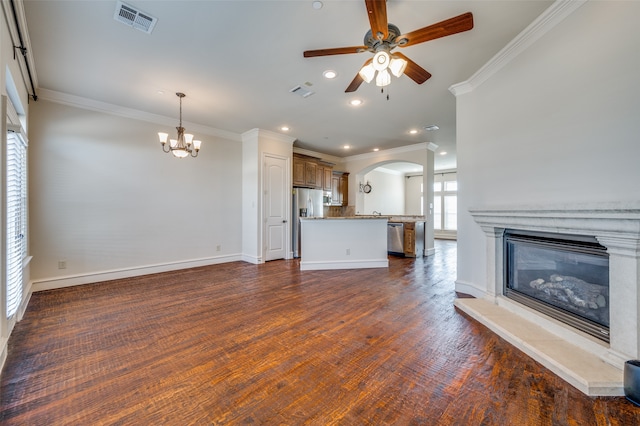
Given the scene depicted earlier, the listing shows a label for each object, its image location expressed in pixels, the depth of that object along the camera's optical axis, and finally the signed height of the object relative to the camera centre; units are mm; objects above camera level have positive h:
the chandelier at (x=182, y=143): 3900 +1045
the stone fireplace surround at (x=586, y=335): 1722 -850
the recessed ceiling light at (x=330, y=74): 3186 +1708
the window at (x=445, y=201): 10383 +420
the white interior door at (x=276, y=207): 5836 +119
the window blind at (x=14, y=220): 2305 -70
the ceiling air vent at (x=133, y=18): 2227 +1735
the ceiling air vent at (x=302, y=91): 3655 +1728
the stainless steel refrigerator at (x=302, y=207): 6406 +132
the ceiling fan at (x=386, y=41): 1815 +1330
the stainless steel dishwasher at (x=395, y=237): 6680 -666
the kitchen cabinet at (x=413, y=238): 6527 -660
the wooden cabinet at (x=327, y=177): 7426 +992
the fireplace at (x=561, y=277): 2076 -617
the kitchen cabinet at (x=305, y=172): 6637 +1058
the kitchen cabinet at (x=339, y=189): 7922 +719
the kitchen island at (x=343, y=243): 5066 -600
